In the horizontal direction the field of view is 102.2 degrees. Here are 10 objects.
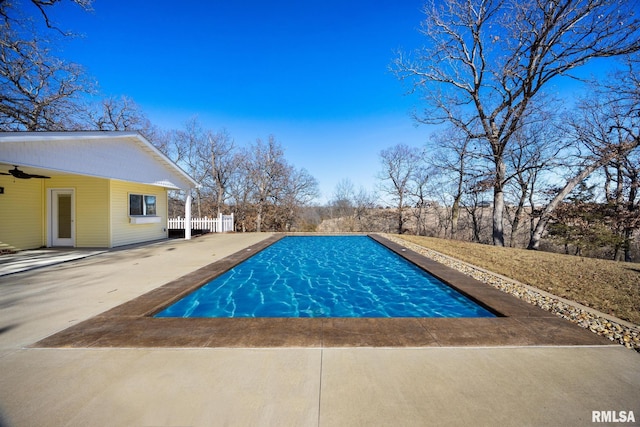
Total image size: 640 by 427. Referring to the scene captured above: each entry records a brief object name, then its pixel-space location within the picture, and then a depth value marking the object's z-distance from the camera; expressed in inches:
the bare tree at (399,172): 807.1
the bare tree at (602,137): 434.0
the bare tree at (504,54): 377.7
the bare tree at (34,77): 329.7
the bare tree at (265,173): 732.0
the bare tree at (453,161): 645.9
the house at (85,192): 245.0
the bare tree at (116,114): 670.5
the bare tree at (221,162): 812.0
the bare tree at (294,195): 748.0
